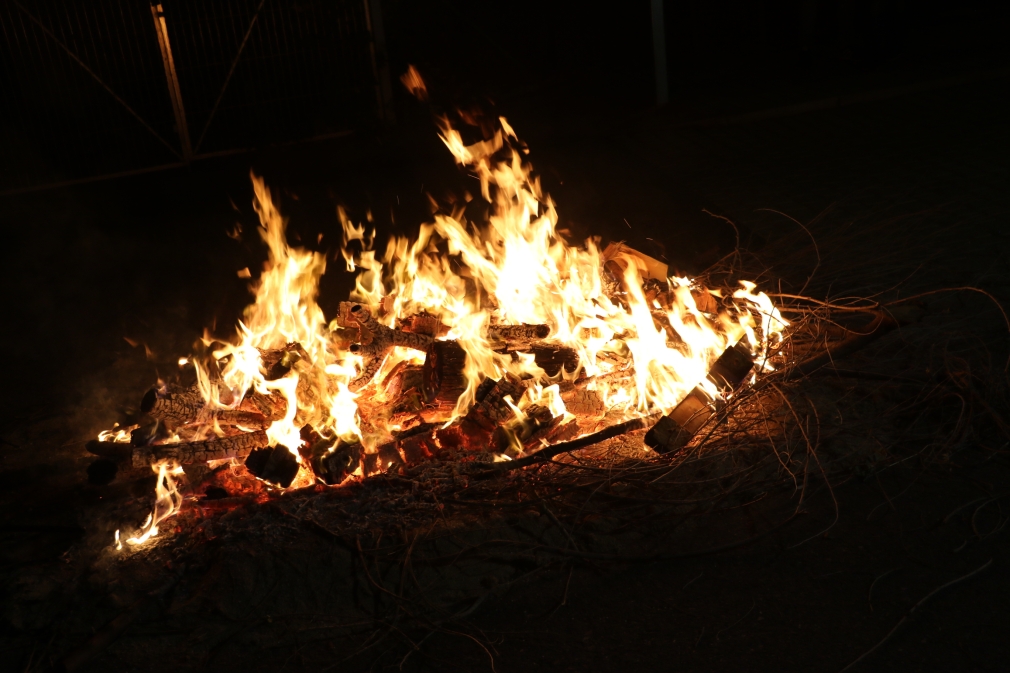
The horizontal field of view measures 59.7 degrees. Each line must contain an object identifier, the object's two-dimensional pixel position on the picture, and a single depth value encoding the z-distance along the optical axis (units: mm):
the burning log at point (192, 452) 3907
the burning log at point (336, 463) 3836
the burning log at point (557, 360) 4484
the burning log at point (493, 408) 4145
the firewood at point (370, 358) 4449
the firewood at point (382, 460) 3969
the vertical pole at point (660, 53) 11117
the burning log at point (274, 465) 3814
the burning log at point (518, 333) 4648
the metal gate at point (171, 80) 10836
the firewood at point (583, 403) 4379
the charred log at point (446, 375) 4266
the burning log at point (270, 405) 4289
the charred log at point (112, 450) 4070
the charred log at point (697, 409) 4016
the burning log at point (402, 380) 4414
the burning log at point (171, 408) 4246
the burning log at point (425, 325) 4719
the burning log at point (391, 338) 4523
